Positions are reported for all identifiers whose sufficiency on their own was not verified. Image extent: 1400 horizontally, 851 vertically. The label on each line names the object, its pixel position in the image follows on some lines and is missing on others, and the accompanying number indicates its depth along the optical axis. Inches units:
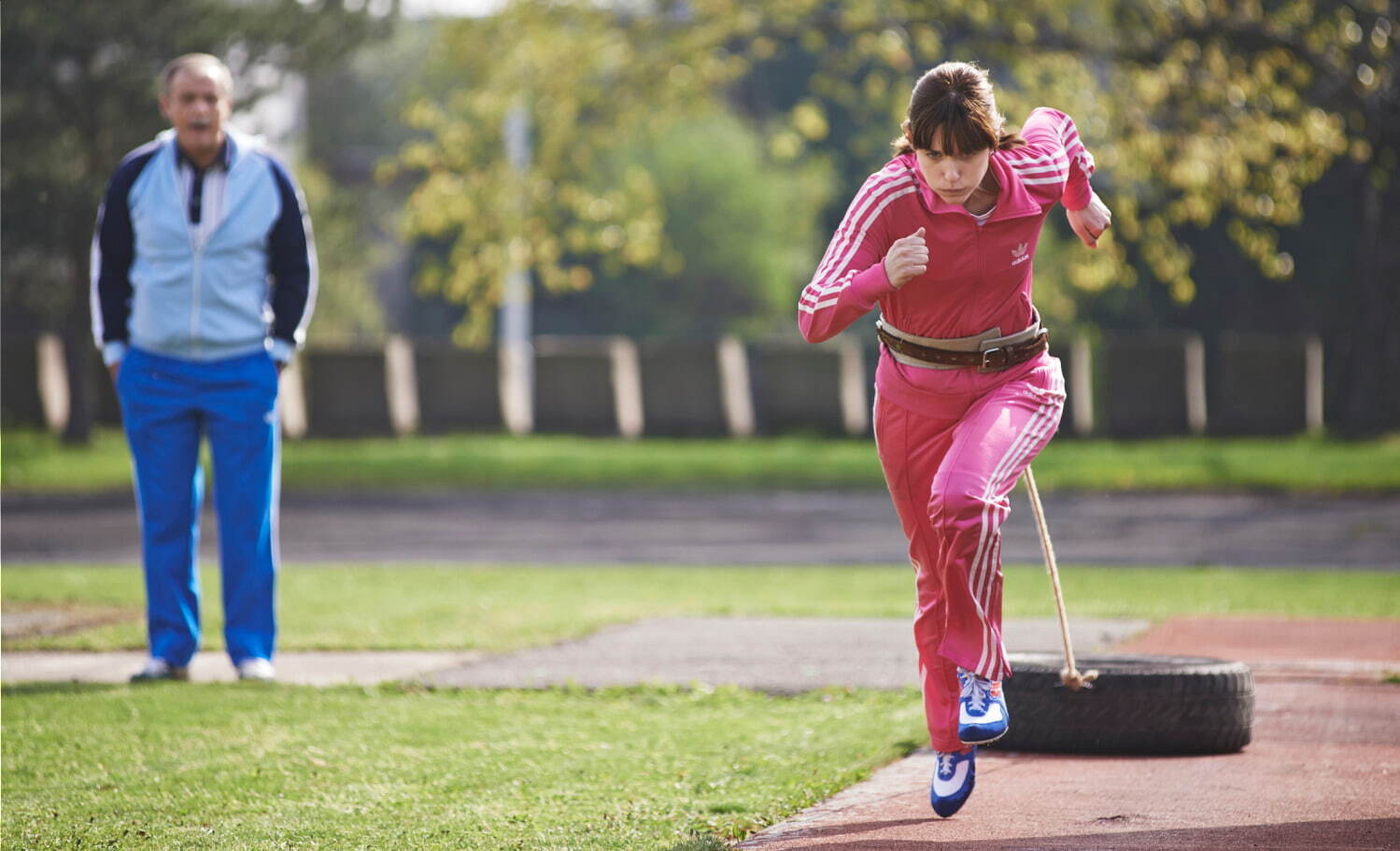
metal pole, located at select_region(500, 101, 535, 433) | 1787.6
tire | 406.9
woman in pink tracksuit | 342.0
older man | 530.0
